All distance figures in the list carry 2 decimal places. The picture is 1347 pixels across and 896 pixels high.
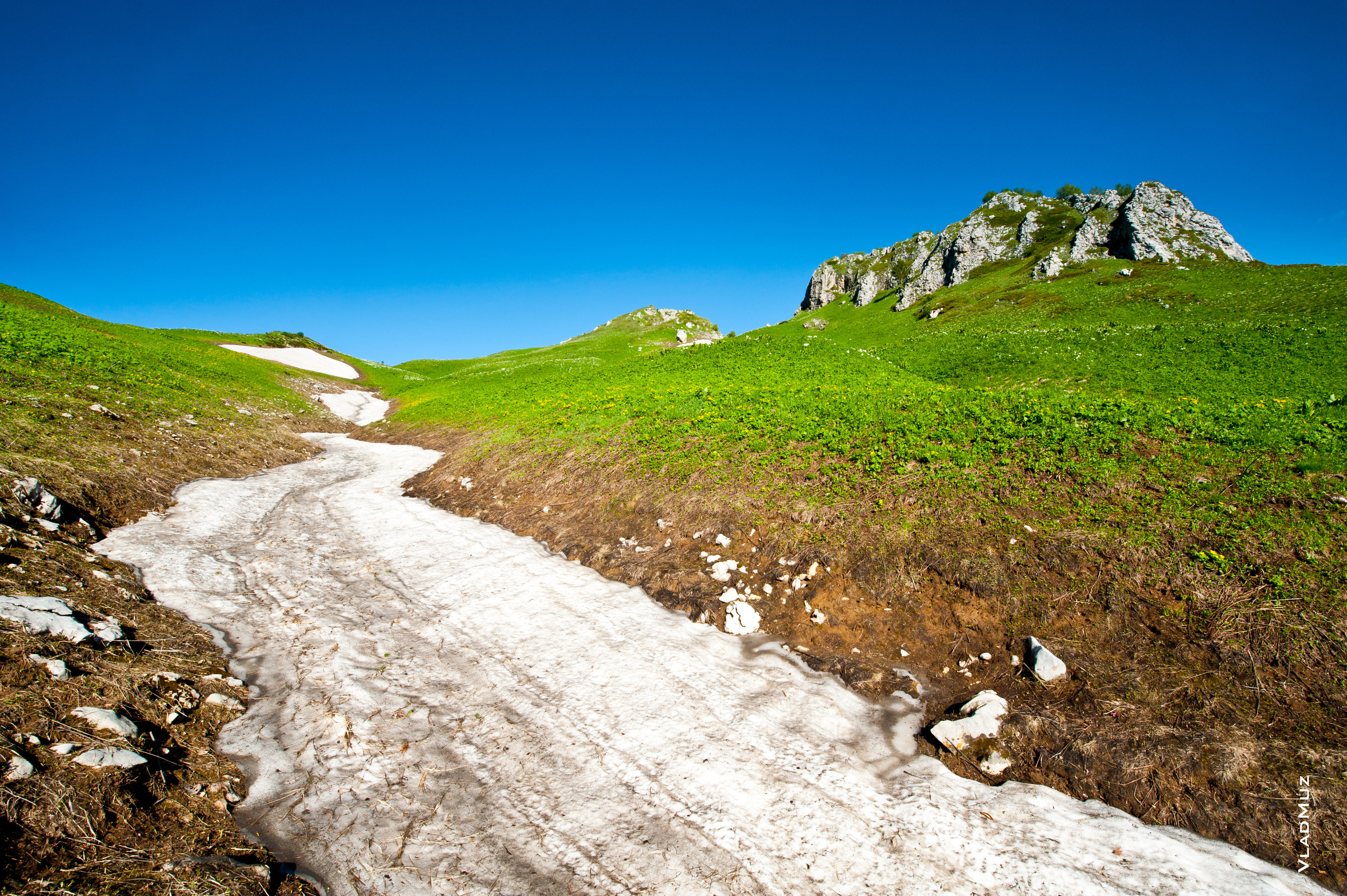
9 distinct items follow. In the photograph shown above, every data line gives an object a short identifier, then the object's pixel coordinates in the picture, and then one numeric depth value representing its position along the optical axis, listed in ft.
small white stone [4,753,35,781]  14.52
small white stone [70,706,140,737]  17.88
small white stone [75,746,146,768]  16.24
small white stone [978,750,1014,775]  21.07
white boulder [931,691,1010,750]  22.20
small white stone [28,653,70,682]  19.24
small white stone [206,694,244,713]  21.50
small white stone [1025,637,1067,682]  24.62
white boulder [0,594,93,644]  21.48
